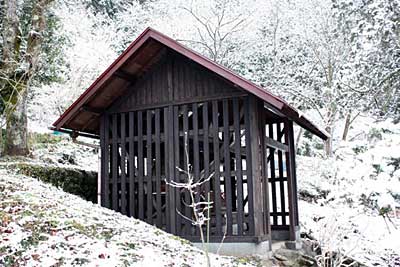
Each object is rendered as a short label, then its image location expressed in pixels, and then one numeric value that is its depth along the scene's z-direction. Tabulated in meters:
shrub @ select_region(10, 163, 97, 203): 10.02
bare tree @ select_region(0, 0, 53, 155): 11.29
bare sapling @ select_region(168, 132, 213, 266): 8.34
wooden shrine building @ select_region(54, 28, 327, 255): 8.09
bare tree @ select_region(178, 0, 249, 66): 19.70
